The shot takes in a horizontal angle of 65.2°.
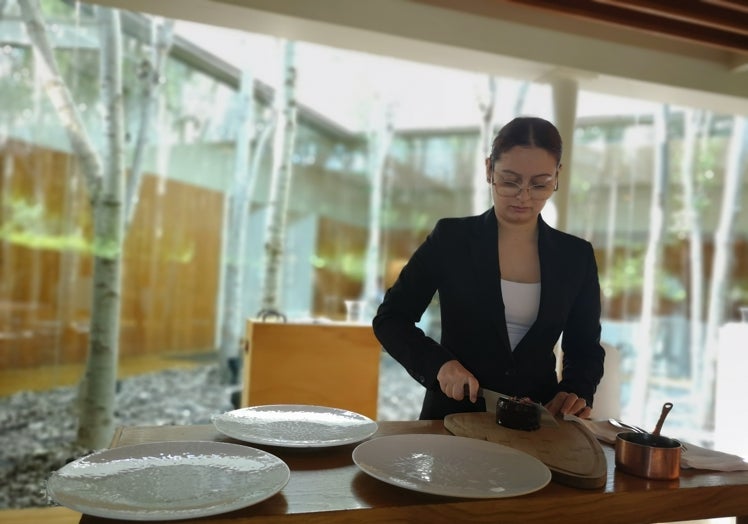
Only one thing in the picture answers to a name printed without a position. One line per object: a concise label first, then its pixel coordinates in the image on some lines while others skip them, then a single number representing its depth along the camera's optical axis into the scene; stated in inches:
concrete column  143.5
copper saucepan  44.4
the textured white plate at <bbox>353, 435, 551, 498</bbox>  37.3
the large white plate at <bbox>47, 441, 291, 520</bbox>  31.9
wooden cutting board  41.1
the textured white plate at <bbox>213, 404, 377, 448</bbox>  45.7
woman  59.4
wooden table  34.6
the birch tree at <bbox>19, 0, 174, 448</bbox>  153.3
